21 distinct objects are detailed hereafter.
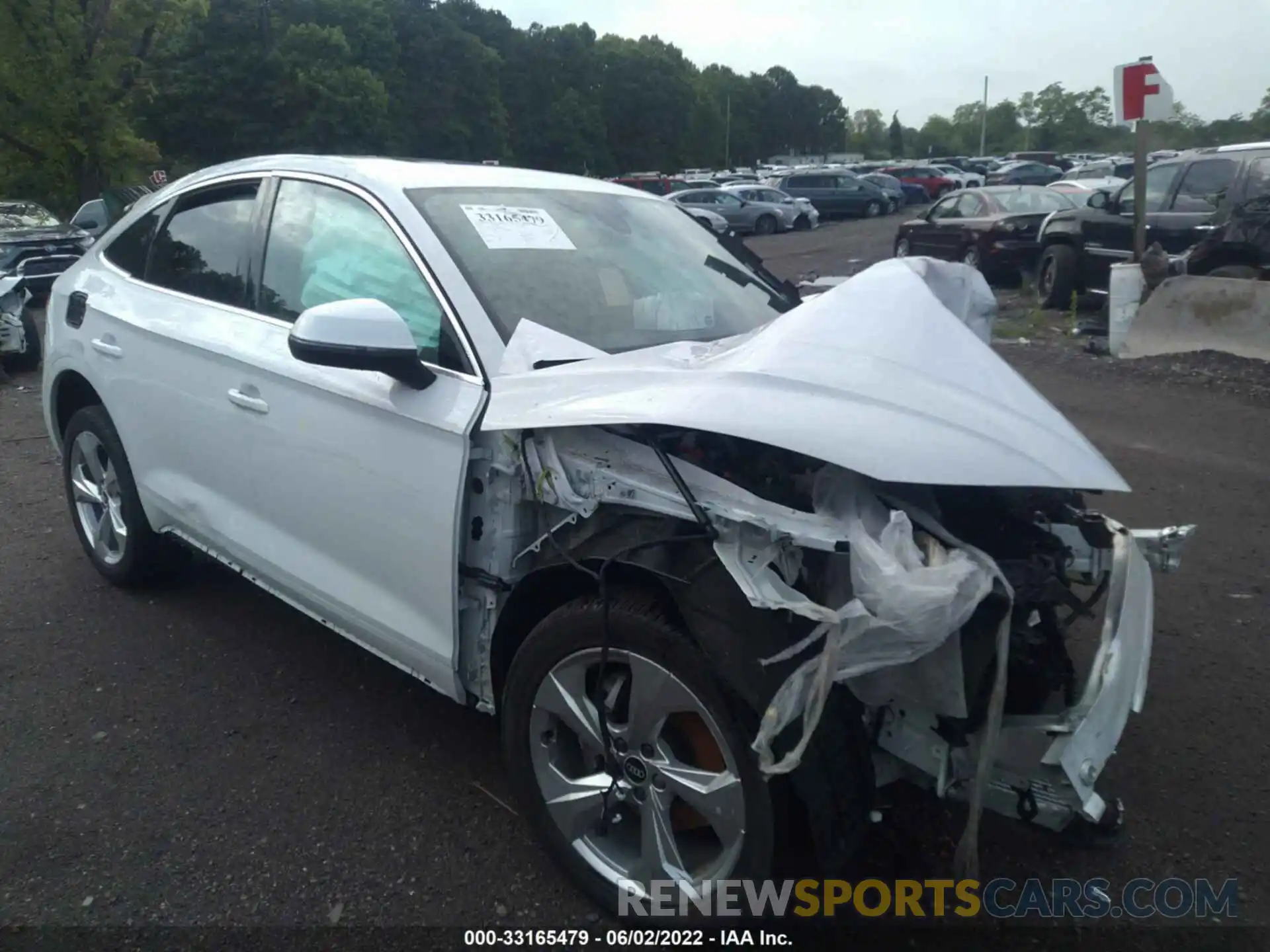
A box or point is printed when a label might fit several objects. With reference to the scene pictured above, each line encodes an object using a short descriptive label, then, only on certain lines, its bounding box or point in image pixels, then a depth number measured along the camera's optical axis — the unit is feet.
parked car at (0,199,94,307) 50.98
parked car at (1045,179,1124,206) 77.26
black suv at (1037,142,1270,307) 34.17
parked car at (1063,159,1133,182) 109.29
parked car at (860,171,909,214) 127.75
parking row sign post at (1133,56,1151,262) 35.19
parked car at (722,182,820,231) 107.45
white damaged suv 7.56
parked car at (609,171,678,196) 115.65
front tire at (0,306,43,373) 36.29
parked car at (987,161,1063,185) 121.70
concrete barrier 31.09
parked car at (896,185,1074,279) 52.19
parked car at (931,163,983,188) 145.89
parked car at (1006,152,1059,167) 181.37
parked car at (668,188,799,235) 105.50
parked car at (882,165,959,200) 146.61
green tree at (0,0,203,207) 89.51
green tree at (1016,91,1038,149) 361.71
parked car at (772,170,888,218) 121.60
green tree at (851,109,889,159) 418.10
